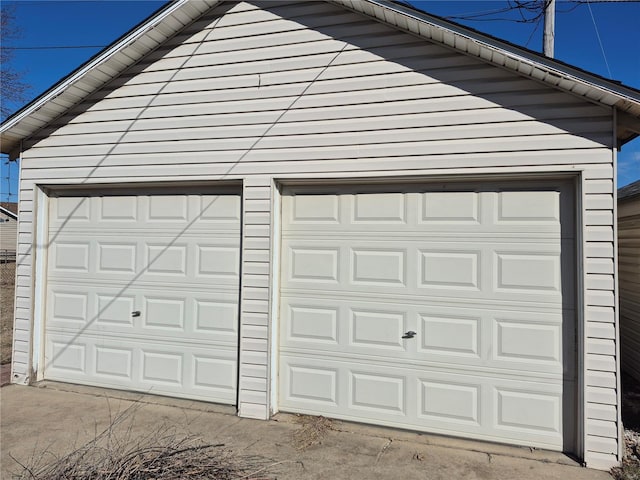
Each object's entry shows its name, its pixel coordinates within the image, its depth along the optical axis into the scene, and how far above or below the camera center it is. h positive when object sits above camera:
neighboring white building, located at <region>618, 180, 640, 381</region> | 6.41 -0.23
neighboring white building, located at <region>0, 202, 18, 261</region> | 26.79 +1.08
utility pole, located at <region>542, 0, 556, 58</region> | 6.55 +3.45
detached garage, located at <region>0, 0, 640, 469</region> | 4.04 +0.36
